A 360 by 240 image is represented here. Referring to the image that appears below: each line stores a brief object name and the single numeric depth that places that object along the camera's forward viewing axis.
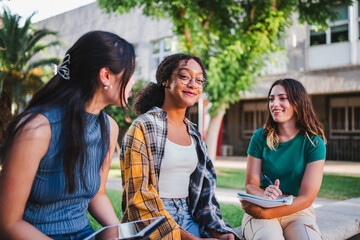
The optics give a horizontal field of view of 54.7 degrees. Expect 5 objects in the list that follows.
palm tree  13.69
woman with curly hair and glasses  2.03
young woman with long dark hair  1.34
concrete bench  3.15
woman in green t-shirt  2.37
